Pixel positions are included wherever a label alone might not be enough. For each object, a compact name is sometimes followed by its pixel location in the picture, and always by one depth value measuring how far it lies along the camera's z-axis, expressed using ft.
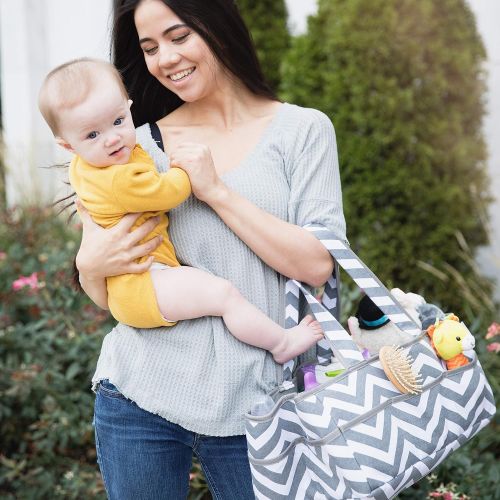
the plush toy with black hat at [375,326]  6.06
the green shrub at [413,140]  14.42
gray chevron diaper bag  5.25
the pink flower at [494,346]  9.40
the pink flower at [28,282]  11.44
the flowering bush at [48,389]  11.23
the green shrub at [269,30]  18.48
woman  5.93
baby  5.82
